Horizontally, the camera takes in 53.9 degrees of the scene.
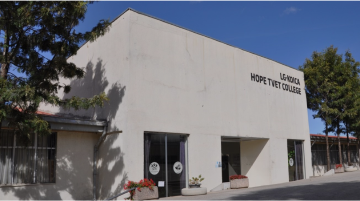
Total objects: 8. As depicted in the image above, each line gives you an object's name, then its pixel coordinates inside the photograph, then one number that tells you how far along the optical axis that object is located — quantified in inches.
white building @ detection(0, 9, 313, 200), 562.3
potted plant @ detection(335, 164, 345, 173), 1083.5
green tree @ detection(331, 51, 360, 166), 1078.4
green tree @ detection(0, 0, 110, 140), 393.1
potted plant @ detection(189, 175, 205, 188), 612.7
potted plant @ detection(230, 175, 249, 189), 721.6
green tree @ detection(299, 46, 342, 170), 1074.7
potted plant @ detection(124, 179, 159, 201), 526.3
